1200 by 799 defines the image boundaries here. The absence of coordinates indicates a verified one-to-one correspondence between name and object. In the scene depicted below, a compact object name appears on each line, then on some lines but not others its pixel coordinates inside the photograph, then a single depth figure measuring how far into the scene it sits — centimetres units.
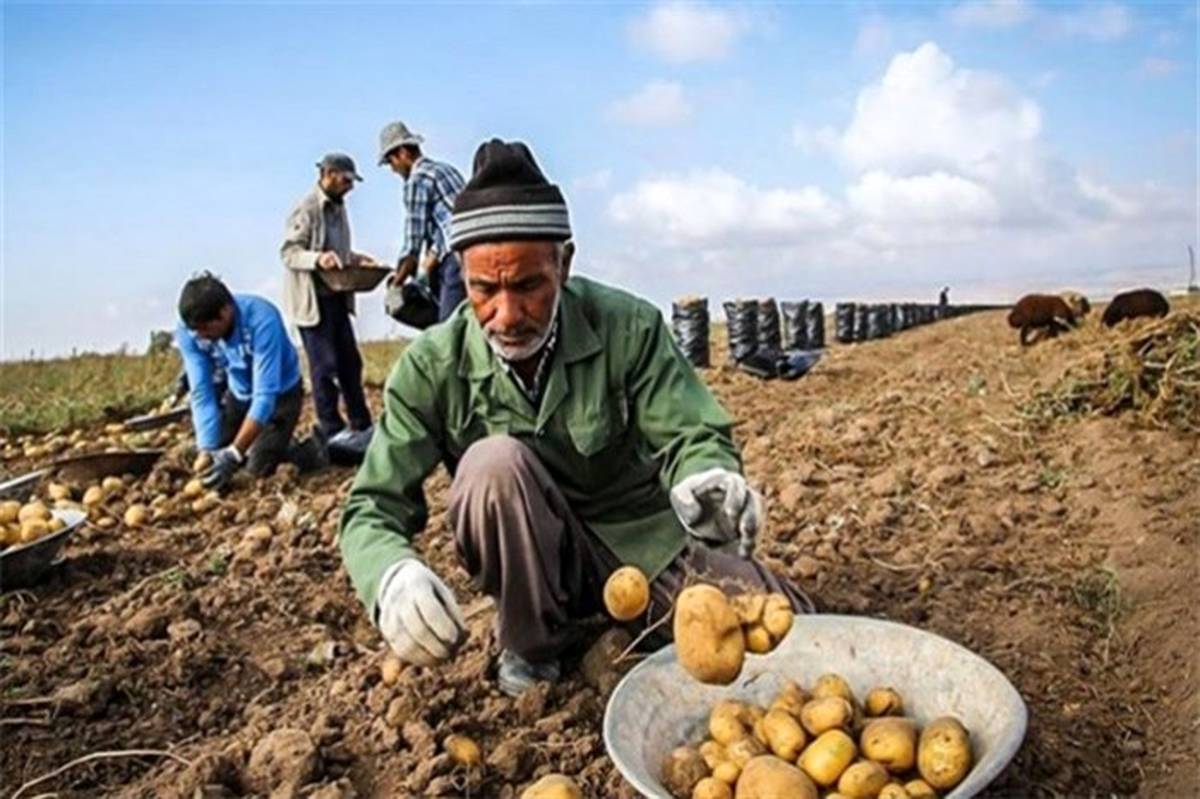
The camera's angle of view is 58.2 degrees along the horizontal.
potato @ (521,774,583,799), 177
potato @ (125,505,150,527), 482
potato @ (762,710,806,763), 182
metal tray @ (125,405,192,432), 777
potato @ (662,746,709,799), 181
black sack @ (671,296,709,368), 975
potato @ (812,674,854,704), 194
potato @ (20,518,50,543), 390
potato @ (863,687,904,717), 196
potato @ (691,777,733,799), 171
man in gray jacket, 579
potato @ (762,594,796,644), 185
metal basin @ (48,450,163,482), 558
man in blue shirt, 510
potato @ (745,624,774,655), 186
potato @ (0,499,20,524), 414
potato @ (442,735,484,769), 215
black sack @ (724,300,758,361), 991
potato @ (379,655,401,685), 249
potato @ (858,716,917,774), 176
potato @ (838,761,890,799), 168
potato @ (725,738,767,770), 179
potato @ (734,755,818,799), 165
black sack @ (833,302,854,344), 1423
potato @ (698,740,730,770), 183
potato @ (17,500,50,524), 402
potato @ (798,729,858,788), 174
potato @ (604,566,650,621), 204
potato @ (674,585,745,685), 180
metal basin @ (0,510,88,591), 370
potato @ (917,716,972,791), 171
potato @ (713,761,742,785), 175
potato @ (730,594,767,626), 187
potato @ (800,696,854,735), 182
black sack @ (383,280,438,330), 570
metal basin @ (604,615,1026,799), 184
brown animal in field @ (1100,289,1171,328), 690
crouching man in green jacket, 217
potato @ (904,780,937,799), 169
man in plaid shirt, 546
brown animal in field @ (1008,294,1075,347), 798
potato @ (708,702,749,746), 188
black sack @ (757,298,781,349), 1031
